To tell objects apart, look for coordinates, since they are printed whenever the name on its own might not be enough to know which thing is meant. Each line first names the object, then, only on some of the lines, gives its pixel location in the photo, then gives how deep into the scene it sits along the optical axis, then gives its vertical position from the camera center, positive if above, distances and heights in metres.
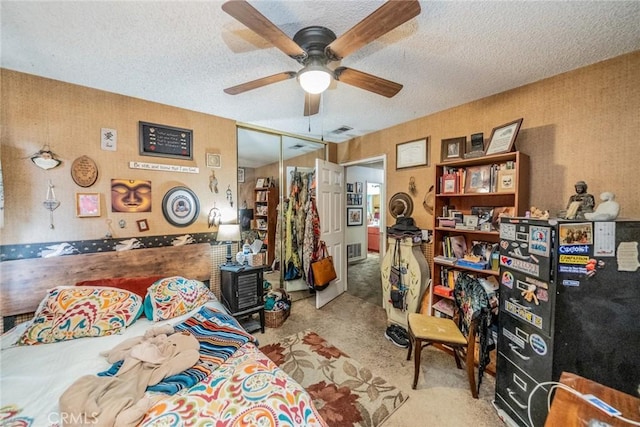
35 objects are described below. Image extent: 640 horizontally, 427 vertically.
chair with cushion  1.78 -0.99
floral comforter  0.97 -0.87
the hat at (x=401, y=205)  3.08 +0.01
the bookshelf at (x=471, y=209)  2.08 -0.03
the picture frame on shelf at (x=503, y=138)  2.00 +0.61
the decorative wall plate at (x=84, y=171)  2.08 +0.30
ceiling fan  0.99 +0.82
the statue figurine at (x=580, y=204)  1.59 +0.02
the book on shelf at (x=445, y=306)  2.45 -1.06
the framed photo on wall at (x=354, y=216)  5.47 -0.24
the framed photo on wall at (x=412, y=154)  2.91 +0.67
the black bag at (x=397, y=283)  2.66 -0.89
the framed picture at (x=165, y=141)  2.39 +0.67
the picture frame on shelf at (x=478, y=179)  2.24 +0.26
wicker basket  2.75 -1.31
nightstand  2.51 -0.91
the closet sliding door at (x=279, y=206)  3.37 +0.00
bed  1.00 -0.86
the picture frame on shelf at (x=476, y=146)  2.25 +0.59
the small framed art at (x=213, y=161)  2.77 +0.52
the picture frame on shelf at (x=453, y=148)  2.51 +0.63
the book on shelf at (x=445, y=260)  2.40 -0.55
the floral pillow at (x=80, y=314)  1.59 -0.78
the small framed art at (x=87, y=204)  2.10 +0.01
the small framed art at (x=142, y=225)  2.38 -0.20
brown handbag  3.17 -0.88
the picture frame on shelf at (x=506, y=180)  2.03 +0.23
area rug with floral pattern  1.60 -1.40
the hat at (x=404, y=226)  2.78 -0.24
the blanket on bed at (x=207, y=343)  1.17 -0.86
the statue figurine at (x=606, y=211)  1.35 -0.02
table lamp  2.60 -0.30
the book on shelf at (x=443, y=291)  2.43 -0.88
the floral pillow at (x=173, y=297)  1.90 -0.79
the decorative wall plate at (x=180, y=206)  2.52 -0.01
